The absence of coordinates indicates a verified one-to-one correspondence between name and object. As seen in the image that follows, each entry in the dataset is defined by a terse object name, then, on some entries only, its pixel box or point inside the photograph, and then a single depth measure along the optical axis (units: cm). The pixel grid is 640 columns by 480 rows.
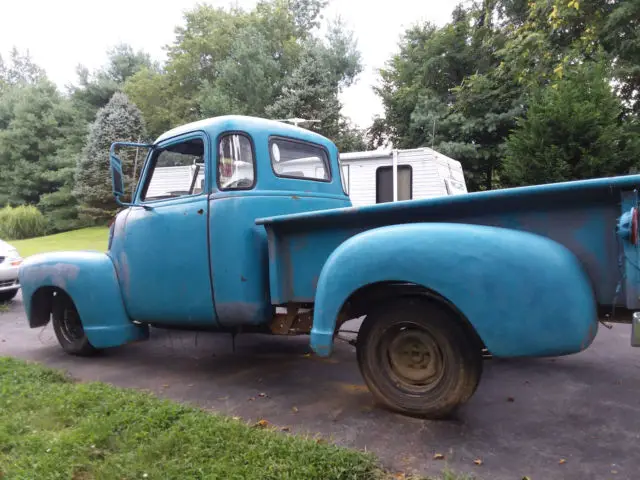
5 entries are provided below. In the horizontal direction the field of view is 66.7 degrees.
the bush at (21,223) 2467
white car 844
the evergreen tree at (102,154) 2444
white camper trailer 1077
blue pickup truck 269
